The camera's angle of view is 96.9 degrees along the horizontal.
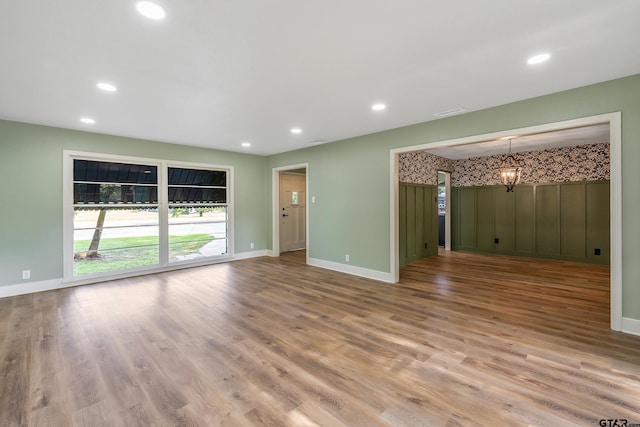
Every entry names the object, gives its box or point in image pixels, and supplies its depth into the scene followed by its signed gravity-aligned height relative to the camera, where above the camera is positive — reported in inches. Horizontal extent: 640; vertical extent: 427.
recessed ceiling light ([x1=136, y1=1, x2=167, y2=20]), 70.5 +51.9
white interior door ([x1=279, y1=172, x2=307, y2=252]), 306.2 +0.6
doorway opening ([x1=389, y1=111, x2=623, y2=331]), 113.2 +2.7
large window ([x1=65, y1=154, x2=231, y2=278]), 192.5 -1.3
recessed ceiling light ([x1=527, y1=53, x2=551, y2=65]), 95.9 +52.1
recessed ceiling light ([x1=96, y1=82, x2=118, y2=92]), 116.4 +53.1
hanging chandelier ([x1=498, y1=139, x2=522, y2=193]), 231.9 +30.0
